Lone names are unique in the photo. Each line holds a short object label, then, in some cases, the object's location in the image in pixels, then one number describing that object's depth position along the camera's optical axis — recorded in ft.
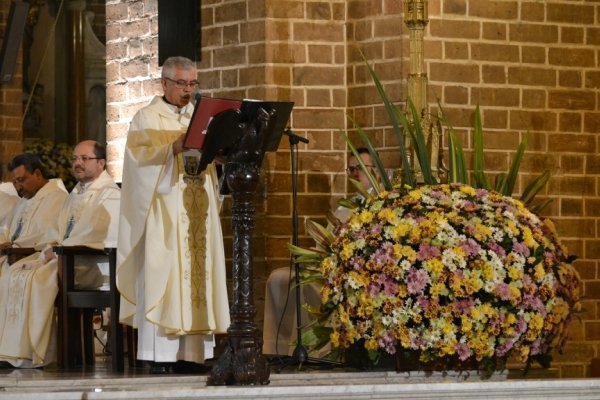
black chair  48.13
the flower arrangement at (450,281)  38.36
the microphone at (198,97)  38.84
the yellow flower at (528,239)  39.15
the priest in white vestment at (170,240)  43.78
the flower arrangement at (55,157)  82.38
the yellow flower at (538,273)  38.99
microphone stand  42.52
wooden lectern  36.60
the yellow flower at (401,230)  38.97
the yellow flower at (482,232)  38.70
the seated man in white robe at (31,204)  53.94
